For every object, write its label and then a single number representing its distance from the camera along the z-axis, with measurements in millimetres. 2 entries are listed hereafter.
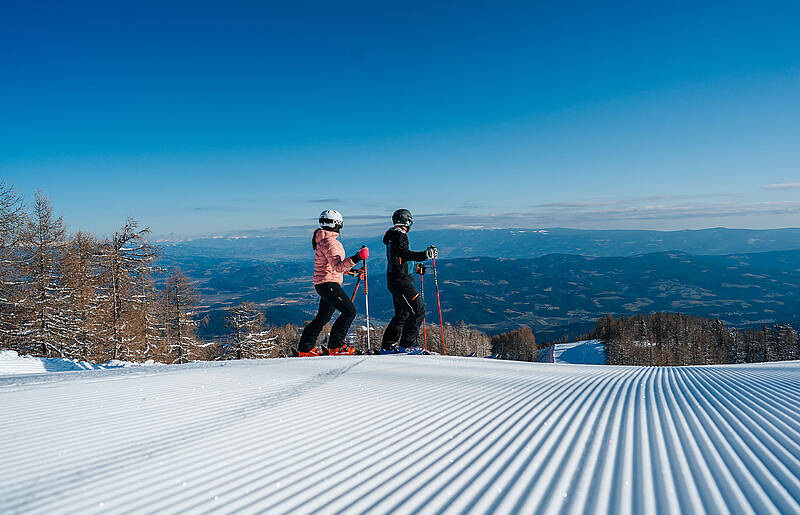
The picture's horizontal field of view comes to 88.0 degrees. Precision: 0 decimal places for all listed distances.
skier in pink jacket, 8798
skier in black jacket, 9352
